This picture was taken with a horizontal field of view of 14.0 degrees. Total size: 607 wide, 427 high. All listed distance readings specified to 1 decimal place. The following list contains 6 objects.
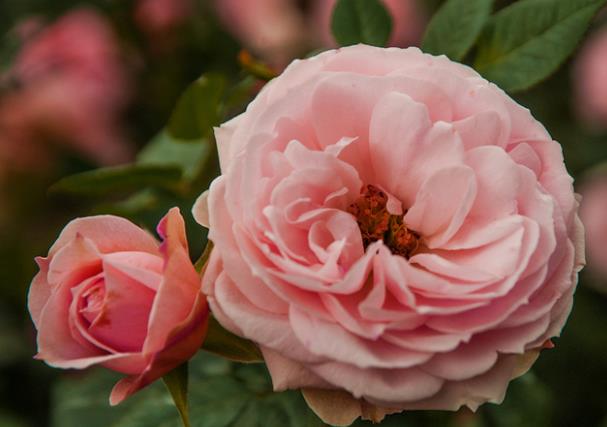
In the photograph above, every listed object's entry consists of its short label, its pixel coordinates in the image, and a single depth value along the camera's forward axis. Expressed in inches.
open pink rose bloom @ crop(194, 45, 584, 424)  21.2
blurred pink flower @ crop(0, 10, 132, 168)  33.6
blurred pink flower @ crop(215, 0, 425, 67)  33.3
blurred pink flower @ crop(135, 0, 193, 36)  31.3
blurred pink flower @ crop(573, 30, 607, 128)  32.5
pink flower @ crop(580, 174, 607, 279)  32.3
